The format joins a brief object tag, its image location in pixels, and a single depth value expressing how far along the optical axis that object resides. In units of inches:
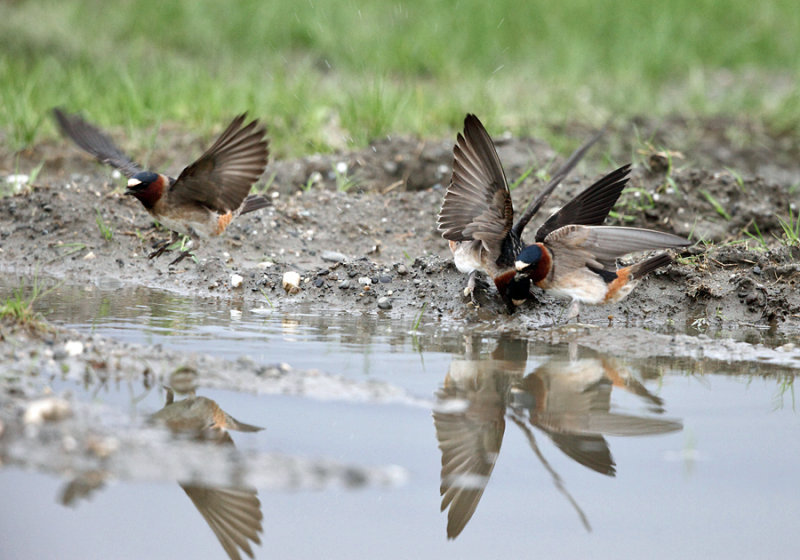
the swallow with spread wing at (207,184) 429.1
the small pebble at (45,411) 257.9
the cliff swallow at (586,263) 422.0
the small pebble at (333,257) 531.8
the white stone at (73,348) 332.2
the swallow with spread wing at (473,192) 422.9
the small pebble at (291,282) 483.8
